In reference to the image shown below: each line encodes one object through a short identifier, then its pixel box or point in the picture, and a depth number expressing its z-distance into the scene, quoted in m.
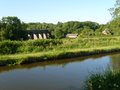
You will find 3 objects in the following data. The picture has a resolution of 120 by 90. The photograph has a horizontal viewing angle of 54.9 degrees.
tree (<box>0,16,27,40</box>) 26.17
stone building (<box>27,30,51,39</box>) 37.30
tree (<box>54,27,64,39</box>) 35.22
